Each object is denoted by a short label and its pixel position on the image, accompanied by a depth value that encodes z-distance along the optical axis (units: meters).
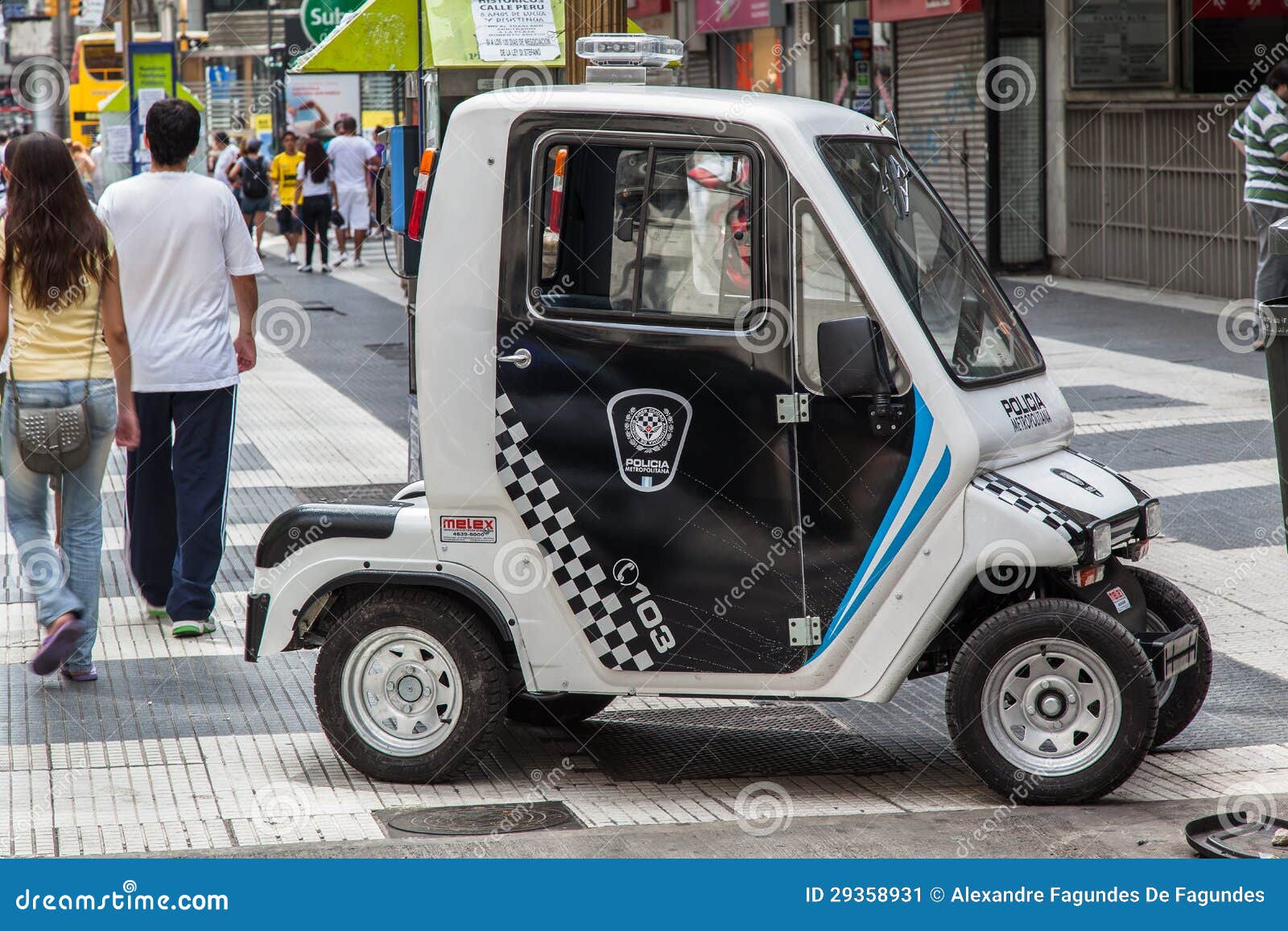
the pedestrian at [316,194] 24.20
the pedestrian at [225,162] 28.15
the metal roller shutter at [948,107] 21.08
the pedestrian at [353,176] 24.80
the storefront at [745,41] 26.33
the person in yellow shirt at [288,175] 26.94
